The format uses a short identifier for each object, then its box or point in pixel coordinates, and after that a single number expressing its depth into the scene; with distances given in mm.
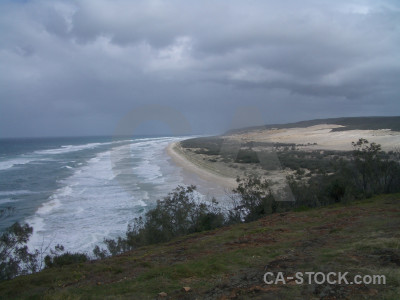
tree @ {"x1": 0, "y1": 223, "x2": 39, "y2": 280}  10370
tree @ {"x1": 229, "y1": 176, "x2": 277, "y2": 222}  14992
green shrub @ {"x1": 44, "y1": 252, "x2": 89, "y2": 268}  9859
